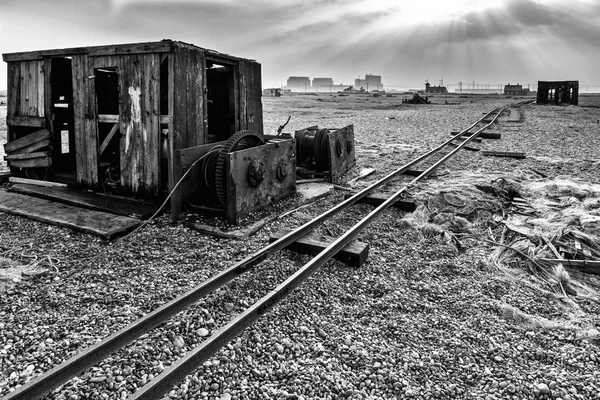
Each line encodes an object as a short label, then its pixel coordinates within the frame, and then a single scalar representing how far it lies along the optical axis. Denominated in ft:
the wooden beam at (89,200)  22.77
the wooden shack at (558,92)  151.84
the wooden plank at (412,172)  33.40
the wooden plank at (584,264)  16.06
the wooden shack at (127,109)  23.44
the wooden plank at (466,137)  54.78
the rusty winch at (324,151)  31.94
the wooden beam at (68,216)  19.99
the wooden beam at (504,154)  41.84
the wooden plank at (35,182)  28.05
